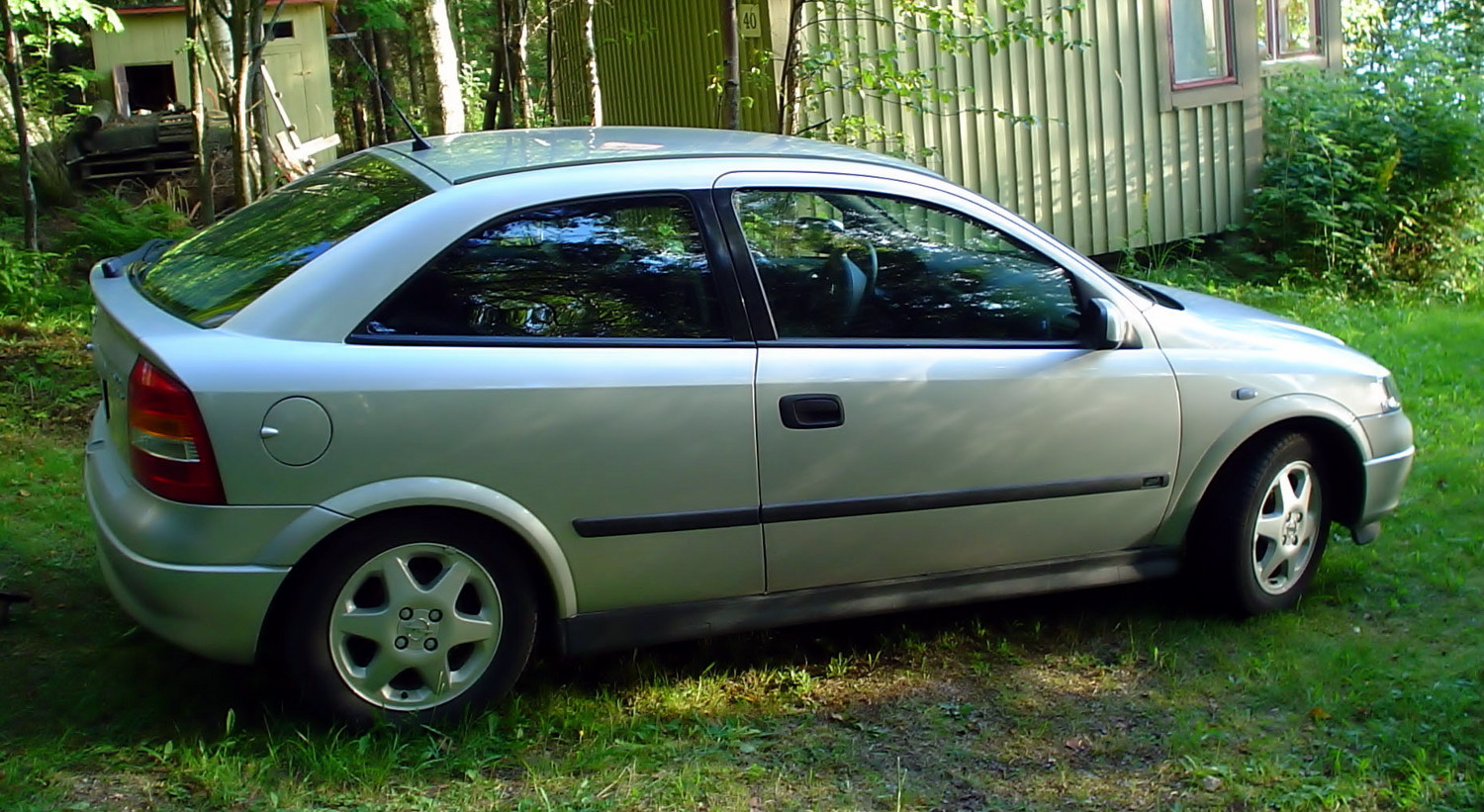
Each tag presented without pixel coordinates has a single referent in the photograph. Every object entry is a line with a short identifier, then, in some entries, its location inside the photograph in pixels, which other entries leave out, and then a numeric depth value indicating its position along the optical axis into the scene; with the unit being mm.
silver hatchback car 3580
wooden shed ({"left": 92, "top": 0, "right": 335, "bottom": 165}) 17906
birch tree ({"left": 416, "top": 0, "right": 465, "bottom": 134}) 11336
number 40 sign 10273
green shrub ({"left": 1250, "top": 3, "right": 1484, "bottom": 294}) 11328
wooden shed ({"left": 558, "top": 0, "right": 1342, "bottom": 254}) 10852
